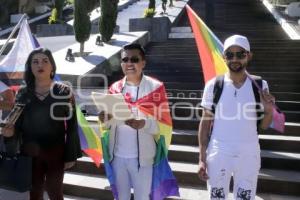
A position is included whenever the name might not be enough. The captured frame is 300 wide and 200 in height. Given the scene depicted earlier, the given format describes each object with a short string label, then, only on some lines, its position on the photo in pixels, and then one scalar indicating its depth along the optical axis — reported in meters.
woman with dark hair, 3.11
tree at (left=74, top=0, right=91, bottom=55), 9.97
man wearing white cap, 2.83
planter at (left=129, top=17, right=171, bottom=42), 12.05
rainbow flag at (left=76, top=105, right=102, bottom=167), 4.43
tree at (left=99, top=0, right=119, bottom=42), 10.38
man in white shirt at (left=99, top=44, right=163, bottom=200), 3.09
